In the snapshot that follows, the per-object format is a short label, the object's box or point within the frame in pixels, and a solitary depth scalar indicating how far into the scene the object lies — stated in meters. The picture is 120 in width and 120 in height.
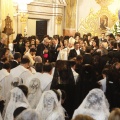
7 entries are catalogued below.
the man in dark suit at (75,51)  14.84
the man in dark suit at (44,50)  15.30
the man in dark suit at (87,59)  12.40
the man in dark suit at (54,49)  16.14
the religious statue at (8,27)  20.78
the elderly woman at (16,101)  6.82
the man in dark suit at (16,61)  11.31
